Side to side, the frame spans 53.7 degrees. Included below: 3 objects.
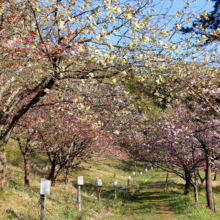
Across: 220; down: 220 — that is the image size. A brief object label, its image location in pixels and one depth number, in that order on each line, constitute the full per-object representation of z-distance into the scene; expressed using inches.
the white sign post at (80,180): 413.4
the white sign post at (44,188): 258.5
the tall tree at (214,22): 621.2
